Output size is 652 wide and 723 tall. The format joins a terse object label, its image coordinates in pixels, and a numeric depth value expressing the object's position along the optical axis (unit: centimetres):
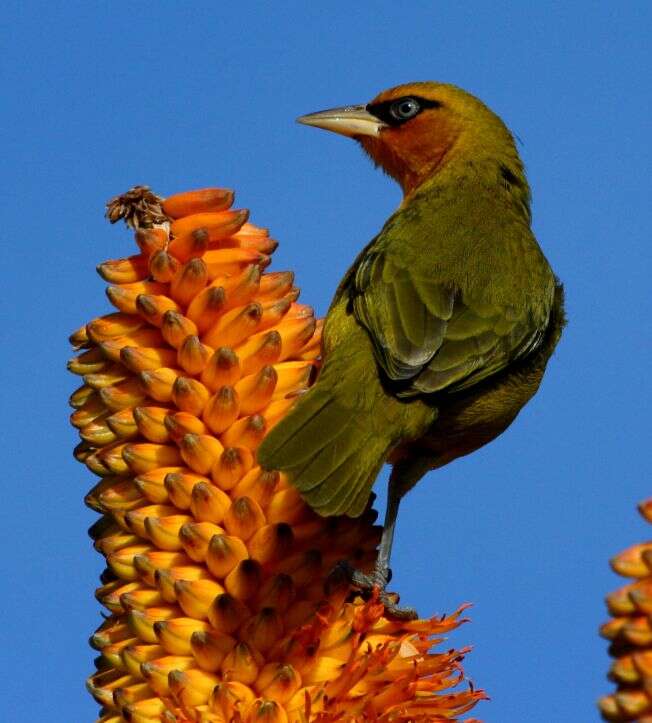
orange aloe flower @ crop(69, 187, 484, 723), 515
